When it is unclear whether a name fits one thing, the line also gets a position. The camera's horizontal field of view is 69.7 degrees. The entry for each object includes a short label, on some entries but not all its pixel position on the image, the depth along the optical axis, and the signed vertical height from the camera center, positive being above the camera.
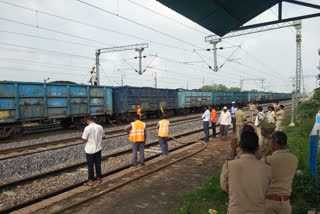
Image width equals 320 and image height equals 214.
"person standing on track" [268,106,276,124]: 9.60 -0.74
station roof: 4.55 +1.90
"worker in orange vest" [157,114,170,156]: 8.05 -1.10
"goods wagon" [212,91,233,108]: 32.97 +0.29
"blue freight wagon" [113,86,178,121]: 18.67 +0.00
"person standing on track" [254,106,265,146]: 8.45 -0.65
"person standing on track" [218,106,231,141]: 10.62 -0.98
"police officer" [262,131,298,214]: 2.62 -0.96
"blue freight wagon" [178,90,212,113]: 26.44 +0.04
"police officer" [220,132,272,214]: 2.17 -0.79
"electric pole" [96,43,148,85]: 23.11 +4.84
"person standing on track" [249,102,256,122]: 15.42 -0.59
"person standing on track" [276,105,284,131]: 9.40 -0.77
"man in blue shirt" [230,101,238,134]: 12.42 -0.93
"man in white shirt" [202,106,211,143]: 10.51 -1.01
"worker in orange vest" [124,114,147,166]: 6.92 -1.03
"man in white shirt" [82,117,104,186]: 5.54 -1.01
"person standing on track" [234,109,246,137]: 10.00 -0.80
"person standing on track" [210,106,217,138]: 11.58 -0.98
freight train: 12.02 -0.05
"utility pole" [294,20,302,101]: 14.02 +2.64
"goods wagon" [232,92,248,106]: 38.38 +0.29
